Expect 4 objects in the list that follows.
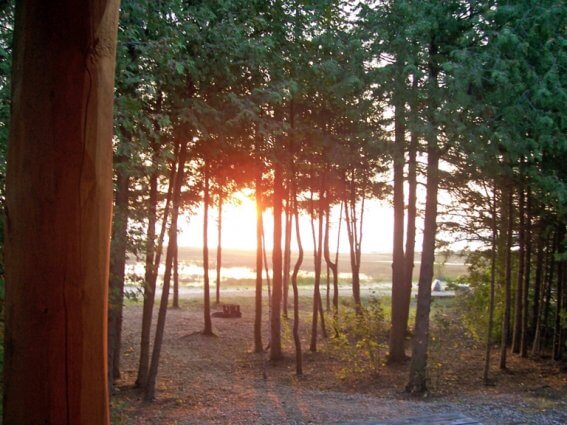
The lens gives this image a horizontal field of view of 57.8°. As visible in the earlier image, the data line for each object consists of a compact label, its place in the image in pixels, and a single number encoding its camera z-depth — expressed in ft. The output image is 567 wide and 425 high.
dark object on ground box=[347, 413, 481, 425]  16.73
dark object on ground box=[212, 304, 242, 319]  74.71
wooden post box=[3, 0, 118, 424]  4.39
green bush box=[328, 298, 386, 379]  39.19
